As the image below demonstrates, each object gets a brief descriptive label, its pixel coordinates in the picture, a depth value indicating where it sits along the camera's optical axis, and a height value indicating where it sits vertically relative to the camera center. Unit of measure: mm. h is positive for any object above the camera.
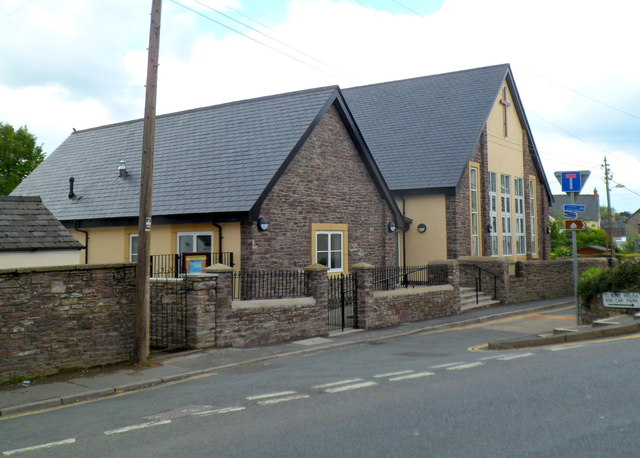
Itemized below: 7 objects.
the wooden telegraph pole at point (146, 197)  11891 +1259
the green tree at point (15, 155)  45219 +8141
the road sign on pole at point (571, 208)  19694 +1520
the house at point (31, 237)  14016 +631
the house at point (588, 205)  90938 +7425
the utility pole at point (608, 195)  30997 +4445
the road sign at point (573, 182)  20062 +2387
